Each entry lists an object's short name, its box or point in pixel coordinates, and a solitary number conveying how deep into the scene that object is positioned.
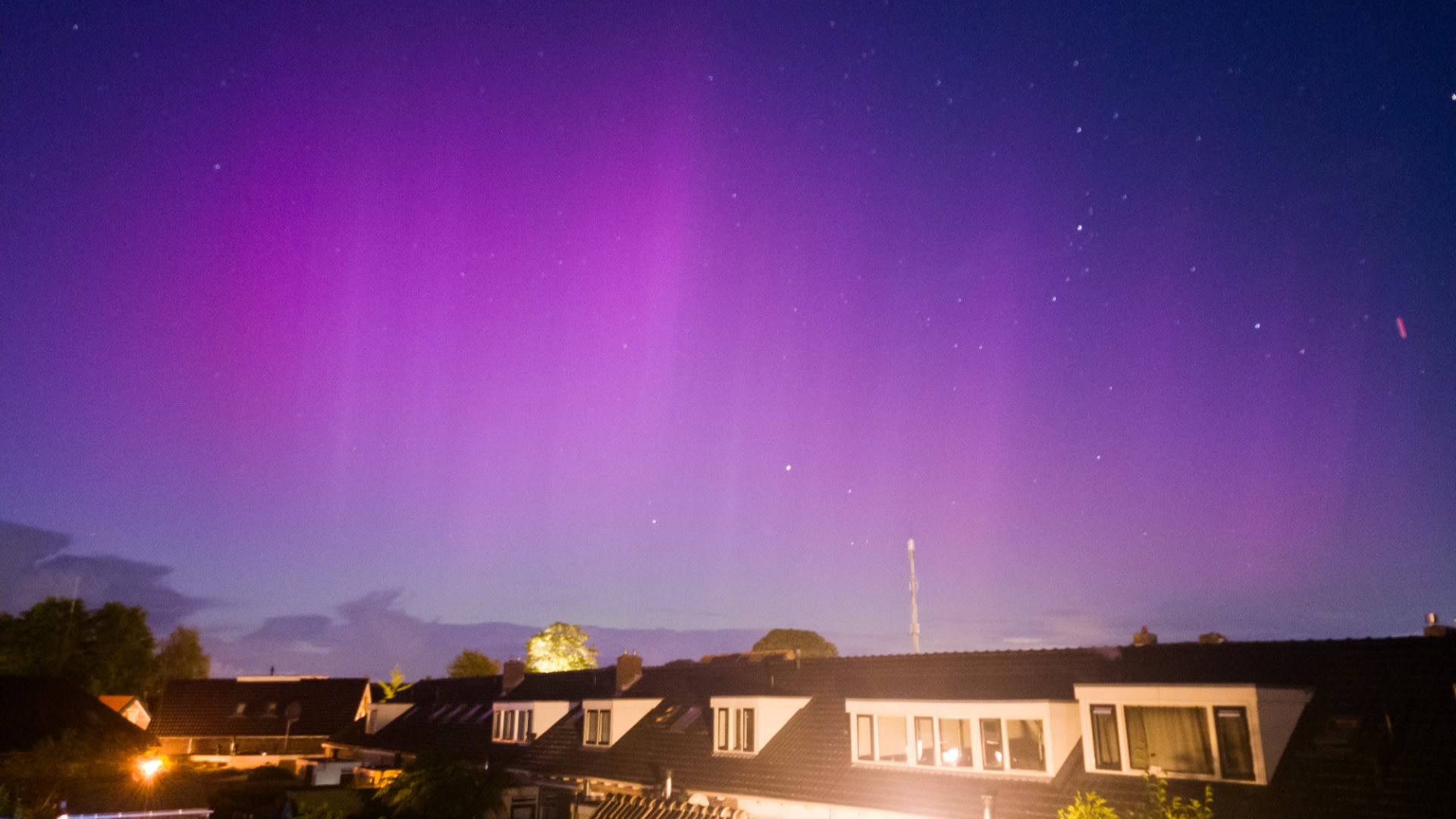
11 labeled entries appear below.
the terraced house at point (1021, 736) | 19.20
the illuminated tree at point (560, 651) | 83.81
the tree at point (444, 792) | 32.62
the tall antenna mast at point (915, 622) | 44.88
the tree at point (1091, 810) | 16.66
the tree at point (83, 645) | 96.75
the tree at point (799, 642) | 99.62
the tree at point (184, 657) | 124.12
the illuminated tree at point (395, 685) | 83.62
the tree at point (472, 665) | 99.31
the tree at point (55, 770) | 33.94
